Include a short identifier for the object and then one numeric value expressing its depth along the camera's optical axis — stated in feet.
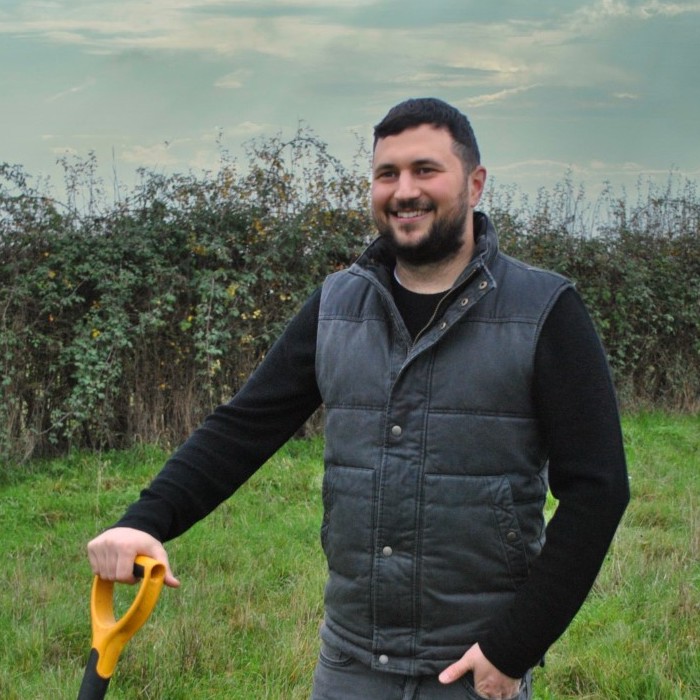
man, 7.44
